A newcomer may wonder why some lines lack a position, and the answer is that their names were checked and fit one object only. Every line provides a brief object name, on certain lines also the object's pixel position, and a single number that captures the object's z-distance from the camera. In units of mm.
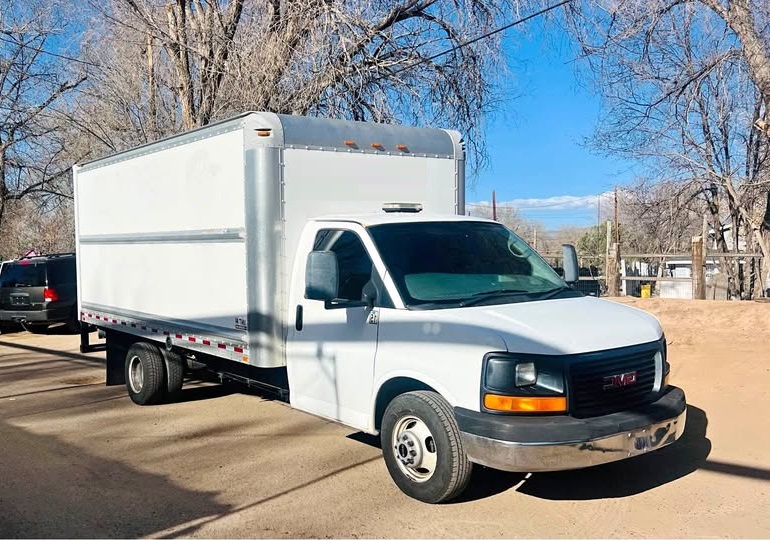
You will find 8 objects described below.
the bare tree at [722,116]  12344
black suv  16703
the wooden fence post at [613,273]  16875
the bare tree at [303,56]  12781
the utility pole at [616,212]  32537
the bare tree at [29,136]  24547
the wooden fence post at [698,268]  14984
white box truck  4645
